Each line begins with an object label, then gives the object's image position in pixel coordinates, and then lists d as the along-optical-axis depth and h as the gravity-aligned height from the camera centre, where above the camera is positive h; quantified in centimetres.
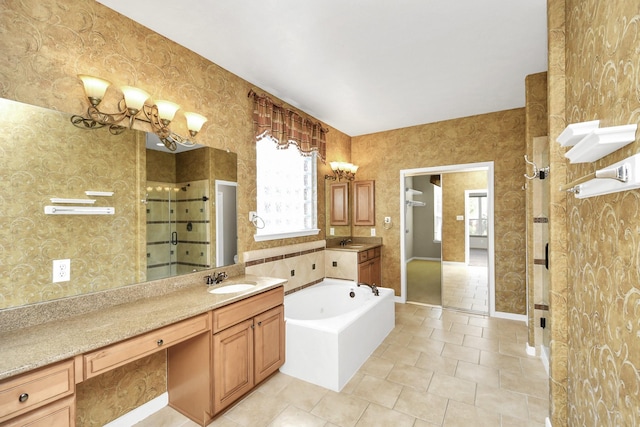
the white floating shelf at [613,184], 72 +9
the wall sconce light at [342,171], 420 +66
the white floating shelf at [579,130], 104 +31
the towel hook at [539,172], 243 +35
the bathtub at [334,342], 224 -114
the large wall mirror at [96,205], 145 +5
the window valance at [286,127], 287 +101
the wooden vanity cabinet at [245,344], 185 -97
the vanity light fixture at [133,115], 167 +69
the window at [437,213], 436 -1
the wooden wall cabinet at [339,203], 425 +15
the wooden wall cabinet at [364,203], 454 +17
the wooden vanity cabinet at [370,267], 391 -80
